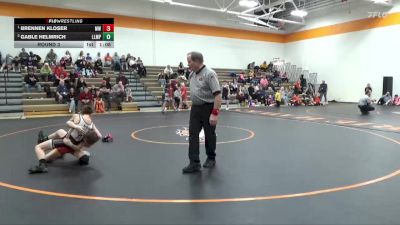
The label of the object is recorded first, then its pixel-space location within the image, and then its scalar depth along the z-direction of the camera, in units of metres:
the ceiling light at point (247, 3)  20.05
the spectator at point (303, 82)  25.42
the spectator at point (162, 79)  20.03
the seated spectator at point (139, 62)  20.78
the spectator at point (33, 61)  17.86
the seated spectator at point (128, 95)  17.45
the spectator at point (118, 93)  16.75
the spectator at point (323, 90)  23.32
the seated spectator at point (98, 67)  19.42
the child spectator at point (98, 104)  15.67
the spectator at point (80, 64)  18.67
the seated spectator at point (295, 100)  21.29
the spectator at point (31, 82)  16.14
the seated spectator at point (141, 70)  20.56
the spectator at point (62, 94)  15.59
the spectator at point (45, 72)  17.17
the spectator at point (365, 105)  14.30
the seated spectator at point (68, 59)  19.20
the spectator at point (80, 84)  15.69
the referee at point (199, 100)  5.05
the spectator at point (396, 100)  20.38
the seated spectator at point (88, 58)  19.79
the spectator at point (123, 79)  17.97
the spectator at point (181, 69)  21.86
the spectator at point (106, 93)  16.29
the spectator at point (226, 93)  18.88
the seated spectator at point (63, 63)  18.58
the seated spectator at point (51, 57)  18.82
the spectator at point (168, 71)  20.51
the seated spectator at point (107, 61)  20.75
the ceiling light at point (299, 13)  21.94
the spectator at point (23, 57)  17.84
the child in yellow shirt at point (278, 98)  20.06
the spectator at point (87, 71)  18.55
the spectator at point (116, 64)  20.52
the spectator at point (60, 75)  16.44
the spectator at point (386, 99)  20.64
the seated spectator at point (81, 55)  19.38
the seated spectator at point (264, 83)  22.88
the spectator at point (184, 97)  17.36
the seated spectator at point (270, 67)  27.95
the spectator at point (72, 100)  15.09
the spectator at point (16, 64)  17.61
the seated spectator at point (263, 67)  27.78
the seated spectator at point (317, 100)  21.59
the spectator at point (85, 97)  15.02
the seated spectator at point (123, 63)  20.87
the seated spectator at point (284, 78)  27.17
